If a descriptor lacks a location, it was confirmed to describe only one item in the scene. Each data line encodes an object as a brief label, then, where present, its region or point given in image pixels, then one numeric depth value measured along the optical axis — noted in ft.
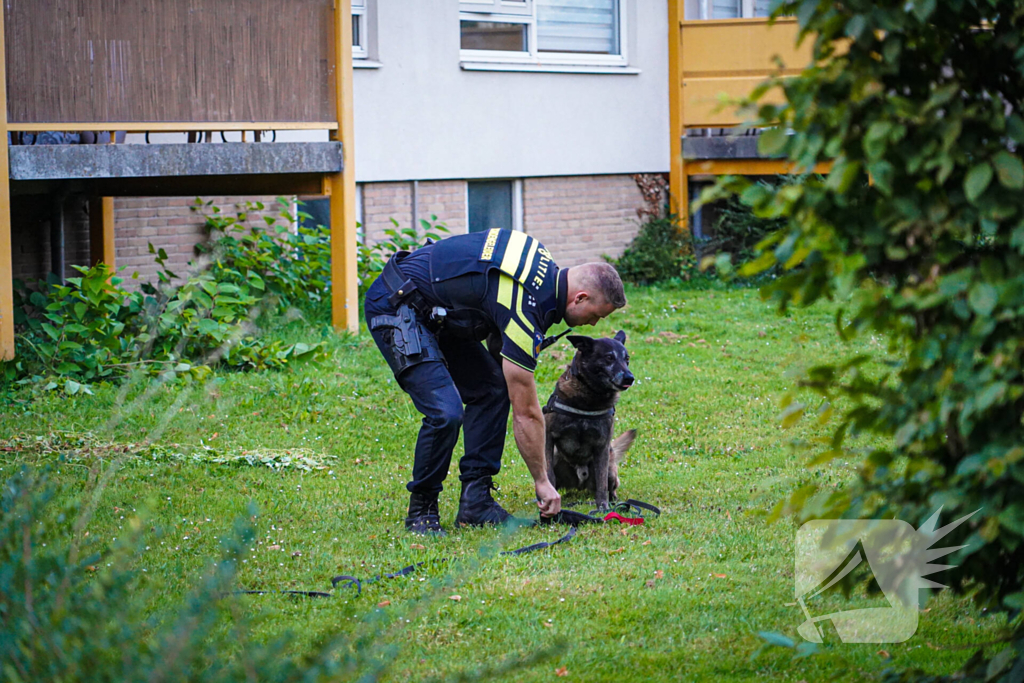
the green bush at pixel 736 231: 99.14
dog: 40.50
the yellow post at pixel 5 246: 54.49
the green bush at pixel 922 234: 15.17
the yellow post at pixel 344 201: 67.77
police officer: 35.17
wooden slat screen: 56.59
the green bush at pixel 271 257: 72.33
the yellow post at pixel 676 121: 100.17
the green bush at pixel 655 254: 98.53
